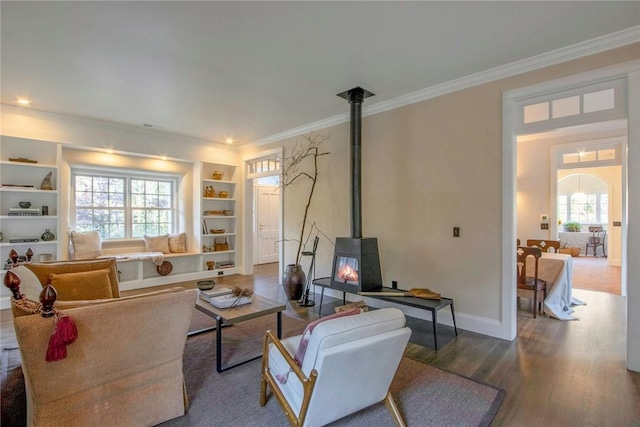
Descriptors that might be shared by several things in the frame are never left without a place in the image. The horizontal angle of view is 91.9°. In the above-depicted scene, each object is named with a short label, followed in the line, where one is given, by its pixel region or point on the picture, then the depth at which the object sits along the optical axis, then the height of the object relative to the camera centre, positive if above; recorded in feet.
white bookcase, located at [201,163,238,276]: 20.56 -0.57
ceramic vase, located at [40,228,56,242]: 14.63 -1.12
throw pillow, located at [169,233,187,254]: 19.48 -1.95
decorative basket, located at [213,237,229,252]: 21.01 -2.17
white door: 26.53 -0.95
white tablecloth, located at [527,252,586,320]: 12.66 -3.00
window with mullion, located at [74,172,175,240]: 17.24 +0.43
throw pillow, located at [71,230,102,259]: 15.66 -1.65
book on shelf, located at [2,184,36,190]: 13.76 +1.18
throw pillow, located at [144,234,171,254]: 18.69 -1.91
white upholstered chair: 4.68 -2.53
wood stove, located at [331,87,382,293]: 12.10 -1.37
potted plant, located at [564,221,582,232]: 32.68 -1.51
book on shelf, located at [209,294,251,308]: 9.00 -2.64
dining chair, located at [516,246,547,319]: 12.47 -2.90
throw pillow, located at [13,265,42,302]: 6.25 -1.52
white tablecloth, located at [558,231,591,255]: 30.63 -2.69
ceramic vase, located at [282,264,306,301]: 14.75 -3.32
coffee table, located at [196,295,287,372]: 8.14 -2.79
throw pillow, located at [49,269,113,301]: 8.81 -2.15
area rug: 6.25 -4.20
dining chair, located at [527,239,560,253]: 15.42 -1.62
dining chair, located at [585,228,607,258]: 29.48 -2.77
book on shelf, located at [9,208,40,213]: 13.89 +0.11
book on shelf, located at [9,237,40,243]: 13.99 -1.24
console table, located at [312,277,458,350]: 9.69 -2.99
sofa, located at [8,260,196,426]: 4.84 -2.60
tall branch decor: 14.87 +2.24
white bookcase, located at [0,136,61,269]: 14.02 +0.88
